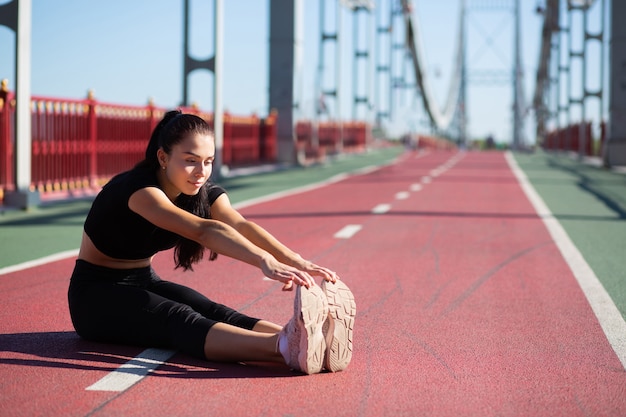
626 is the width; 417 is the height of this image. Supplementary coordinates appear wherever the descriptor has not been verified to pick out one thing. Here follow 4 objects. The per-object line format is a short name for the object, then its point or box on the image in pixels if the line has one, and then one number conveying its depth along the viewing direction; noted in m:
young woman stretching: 5.27
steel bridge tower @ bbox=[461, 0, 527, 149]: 110.06
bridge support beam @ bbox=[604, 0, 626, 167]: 35.81
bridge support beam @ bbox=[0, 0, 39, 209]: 16.80
